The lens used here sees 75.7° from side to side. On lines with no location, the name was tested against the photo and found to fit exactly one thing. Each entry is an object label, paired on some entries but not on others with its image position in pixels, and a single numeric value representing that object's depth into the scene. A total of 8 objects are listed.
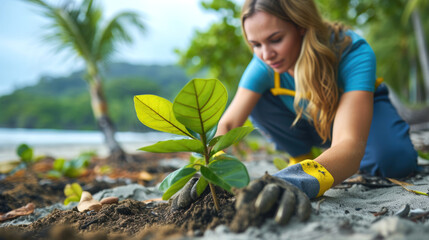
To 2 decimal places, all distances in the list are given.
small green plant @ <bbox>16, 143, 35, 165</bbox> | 2.12
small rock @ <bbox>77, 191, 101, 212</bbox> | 1.07
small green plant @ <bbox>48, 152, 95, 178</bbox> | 2.19
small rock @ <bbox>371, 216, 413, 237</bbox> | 0.57
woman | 1.05
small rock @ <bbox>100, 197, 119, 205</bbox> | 1.15
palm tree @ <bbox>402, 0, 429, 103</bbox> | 9.27
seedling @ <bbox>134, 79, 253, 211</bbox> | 0.71
